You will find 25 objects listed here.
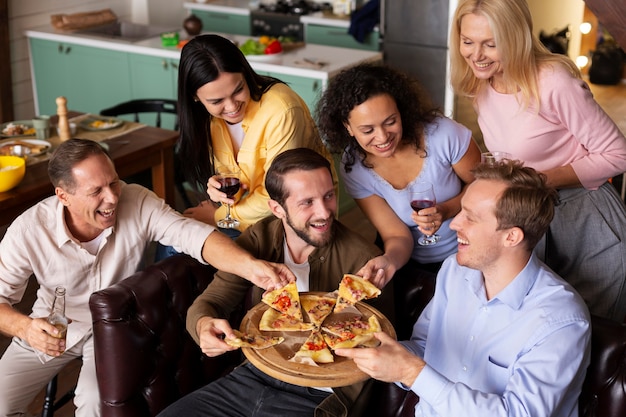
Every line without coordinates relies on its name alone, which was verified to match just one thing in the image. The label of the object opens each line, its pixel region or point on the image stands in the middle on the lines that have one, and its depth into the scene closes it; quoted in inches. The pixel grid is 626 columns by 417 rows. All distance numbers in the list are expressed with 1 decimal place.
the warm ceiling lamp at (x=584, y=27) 350.6
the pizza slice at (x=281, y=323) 92.1
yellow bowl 136.3
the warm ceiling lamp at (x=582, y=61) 353.4
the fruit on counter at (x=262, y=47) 214.7
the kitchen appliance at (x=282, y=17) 275.0
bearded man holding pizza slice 96.2
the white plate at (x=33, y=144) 155.5
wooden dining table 138.3
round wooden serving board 83.2
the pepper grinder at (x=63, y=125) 162.6
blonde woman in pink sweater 101.0
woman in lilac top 104.4
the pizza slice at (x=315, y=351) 86.4
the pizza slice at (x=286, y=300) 93.7
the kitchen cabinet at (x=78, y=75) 238.1
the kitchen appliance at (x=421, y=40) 233.6
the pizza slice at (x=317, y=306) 93.0
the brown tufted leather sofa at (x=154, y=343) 99.8
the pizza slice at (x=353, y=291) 91.8
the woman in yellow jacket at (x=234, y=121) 110.0
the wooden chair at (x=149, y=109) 187.0
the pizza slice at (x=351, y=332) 86.5
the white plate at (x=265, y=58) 212.2
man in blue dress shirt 78.2
